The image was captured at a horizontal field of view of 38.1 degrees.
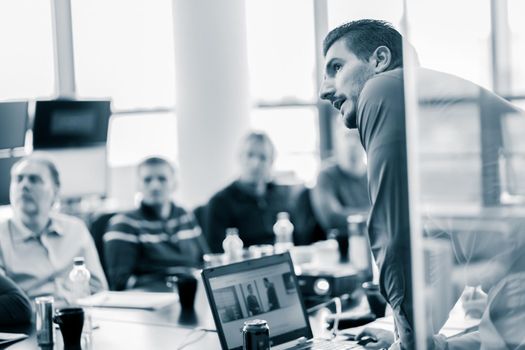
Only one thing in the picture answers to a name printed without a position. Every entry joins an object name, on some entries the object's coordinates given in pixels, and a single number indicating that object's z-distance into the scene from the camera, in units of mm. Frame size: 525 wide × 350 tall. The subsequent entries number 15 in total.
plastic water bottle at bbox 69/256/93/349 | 2574
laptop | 1962
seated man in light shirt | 3172
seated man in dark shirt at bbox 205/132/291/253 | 4559
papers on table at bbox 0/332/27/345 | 2250
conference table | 2189
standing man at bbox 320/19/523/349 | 1514
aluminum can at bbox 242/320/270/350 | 1813
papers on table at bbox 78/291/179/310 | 2750
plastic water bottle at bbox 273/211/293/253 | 4016
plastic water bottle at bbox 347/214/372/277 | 3252
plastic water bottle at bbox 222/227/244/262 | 3480
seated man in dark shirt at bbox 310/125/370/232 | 4965
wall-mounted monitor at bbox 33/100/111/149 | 4332
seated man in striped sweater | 3791
